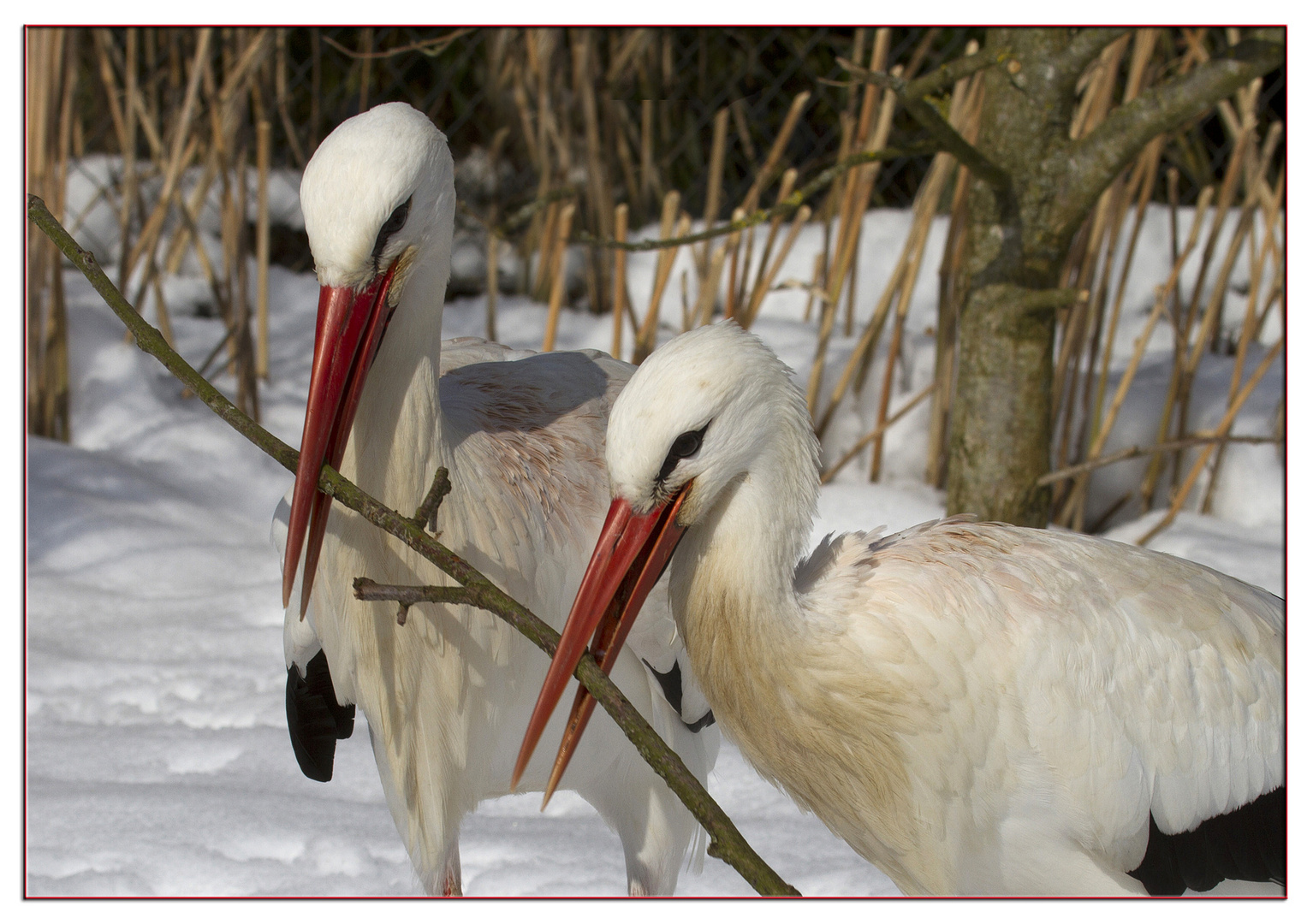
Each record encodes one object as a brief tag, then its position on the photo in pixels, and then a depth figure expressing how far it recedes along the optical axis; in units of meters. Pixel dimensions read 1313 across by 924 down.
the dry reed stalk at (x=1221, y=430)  6.37
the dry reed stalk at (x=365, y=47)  7.72
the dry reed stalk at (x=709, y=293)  6.77
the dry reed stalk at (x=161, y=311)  7.42
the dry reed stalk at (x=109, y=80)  7.48
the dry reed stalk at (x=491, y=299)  7.71
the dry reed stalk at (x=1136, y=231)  6.44
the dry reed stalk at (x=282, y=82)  8.58
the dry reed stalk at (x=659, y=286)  6.45
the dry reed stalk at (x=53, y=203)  6.79
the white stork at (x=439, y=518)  2.61
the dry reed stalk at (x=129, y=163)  7.49
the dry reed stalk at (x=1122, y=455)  5.04
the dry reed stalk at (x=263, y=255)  7.46
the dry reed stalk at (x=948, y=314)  6.31
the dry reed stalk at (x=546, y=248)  7.61
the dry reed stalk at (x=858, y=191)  6.62
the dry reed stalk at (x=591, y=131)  7.94
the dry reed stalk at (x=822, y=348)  6.76
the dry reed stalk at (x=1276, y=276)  6.61
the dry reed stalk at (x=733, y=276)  6.68
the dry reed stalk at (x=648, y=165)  8.93
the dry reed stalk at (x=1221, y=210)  6.35
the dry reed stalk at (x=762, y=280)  6.57
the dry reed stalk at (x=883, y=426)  6.82
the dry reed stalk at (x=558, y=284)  6.69
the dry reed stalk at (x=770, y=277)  6.63
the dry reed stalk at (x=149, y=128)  7.70
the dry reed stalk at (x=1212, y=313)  6.58
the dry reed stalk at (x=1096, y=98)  5.87
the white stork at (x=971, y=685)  2.79
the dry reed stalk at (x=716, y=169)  7.08
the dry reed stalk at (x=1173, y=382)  6.45
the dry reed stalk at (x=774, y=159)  6.60
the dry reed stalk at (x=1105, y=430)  6.55
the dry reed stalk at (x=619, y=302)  6.28
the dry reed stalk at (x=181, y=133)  7.22
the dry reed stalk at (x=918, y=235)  6.29
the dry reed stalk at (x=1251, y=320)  6.55
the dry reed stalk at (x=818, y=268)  7.03
